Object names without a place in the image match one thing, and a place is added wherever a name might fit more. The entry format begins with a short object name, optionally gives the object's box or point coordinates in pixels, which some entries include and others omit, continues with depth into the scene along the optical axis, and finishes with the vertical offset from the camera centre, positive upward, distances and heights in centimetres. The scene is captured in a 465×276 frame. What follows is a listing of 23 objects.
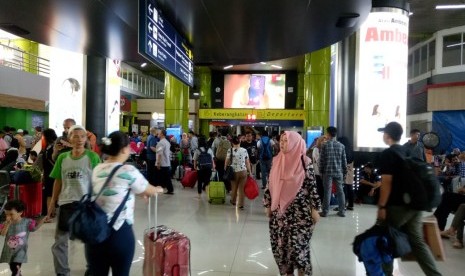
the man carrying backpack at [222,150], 952 -46
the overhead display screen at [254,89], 2627 +263
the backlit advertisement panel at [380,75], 829 +118
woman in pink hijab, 373 -67
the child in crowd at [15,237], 388 -105
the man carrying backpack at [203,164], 936 -80
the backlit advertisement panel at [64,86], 1061 +109
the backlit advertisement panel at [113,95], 1146 +93
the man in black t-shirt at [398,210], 360 -69
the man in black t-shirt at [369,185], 872 -113
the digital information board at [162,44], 525 +128
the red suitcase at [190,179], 1024 -123
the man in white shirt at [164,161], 971 -77
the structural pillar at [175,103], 1934 +123
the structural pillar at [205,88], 2628 +267
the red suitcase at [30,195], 662 -112
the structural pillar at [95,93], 1117 +96
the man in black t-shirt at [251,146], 1205 -51
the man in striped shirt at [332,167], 739 -64
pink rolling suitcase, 340 -105
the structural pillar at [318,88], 1606 +170
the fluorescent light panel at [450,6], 1454 +452
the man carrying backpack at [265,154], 1082 -62
